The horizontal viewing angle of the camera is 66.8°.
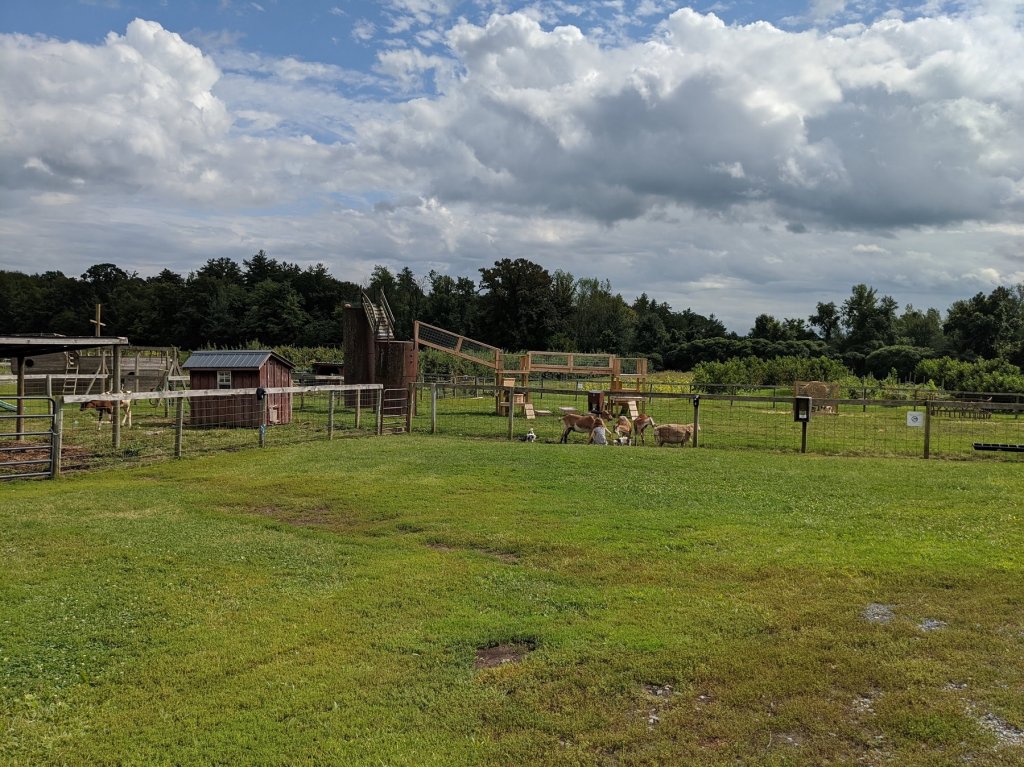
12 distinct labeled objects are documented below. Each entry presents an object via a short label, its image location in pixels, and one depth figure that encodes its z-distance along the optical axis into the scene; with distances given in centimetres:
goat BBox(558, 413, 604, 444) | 1917
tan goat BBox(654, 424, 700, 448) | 1830
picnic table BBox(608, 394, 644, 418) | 2752
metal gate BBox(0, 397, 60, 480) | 1253
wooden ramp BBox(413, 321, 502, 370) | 3241
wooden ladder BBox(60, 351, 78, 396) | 3133
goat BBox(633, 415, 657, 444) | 1928
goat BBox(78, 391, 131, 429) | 2144
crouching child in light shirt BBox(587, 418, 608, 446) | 1864
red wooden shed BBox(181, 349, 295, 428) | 2248
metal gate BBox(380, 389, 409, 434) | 2298
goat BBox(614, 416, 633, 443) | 1922
